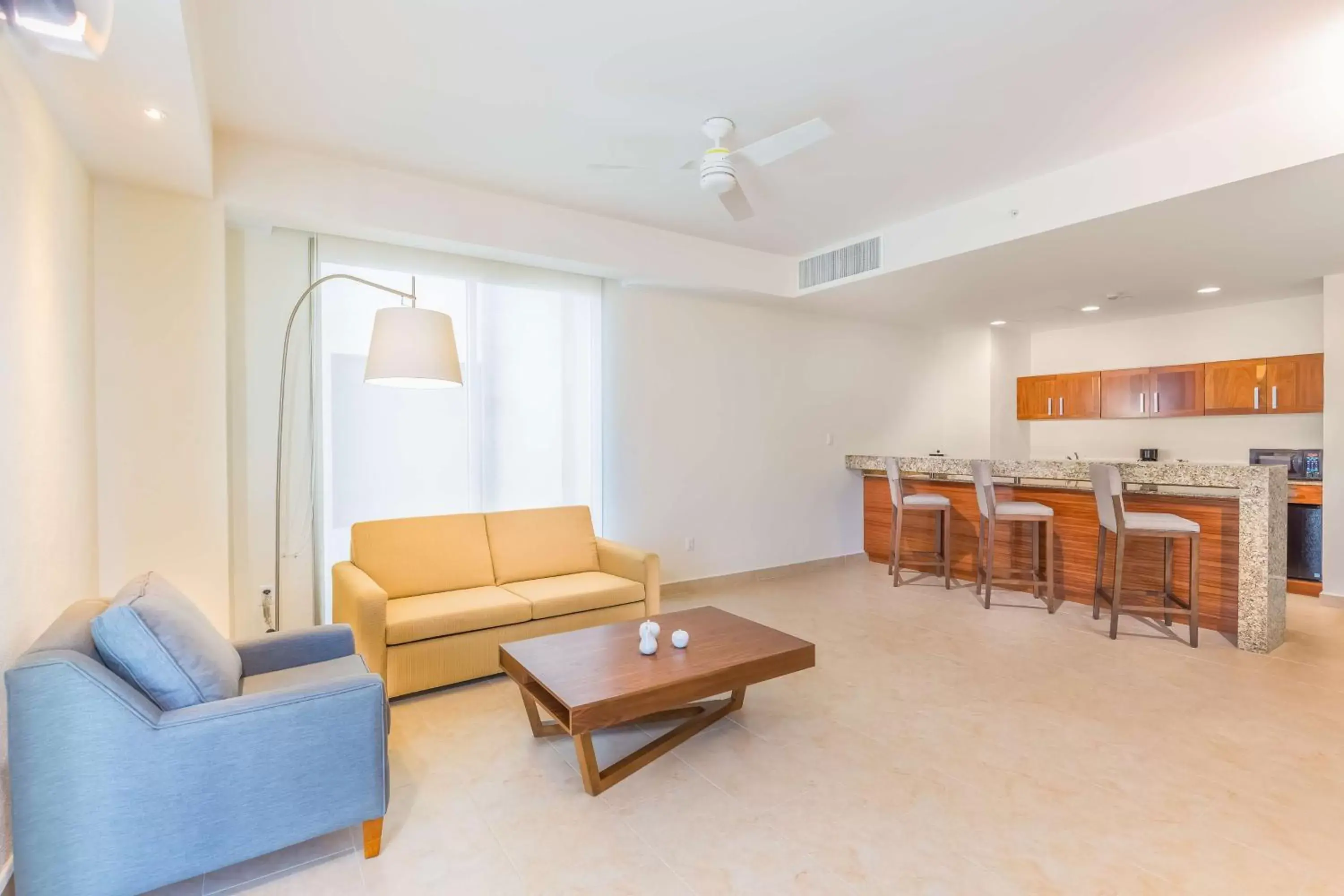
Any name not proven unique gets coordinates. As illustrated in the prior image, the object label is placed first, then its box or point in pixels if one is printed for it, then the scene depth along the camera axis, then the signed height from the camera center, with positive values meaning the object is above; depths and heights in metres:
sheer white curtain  3.93 +0.27
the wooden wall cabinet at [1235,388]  5.71 +0.49
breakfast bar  3.83 -0.59
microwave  5.42 -0.18
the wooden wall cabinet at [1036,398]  7.21 +0.50
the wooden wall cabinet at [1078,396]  6.82 +0.49
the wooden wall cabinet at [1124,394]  6.47 +0.49
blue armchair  1.62 -0.91
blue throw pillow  1.82 -0.61
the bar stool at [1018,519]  4.65 -0.59
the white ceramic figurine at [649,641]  2.66 -0.83
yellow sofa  3.14 -0.86
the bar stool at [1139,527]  3.96 -0.55
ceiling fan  2.63 +1.28
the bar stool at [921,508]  5.41 -0.67
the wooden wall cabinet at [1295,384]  5.40 +0.49
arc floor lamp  3.05 +0.46
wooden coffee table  2.27 -0.90
